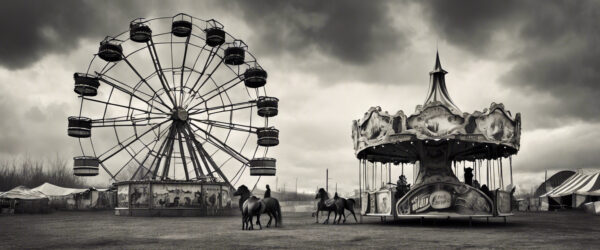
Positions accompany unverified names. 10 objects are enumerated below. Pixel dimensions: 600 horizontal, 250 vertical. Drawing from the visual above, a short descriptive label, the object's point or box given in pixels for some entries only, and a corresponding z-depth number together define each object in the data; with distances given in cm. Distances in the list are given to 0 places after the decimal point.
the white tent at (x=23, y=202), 3753
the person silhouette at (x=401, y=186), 2081
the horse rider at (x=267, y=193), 1745
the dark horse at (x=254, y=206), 1591
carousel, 1755
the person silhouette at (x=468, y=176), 2175
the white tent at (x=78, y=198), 5116
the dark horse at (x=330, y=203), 2012
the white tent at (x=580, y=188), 4031
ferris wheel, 3194
